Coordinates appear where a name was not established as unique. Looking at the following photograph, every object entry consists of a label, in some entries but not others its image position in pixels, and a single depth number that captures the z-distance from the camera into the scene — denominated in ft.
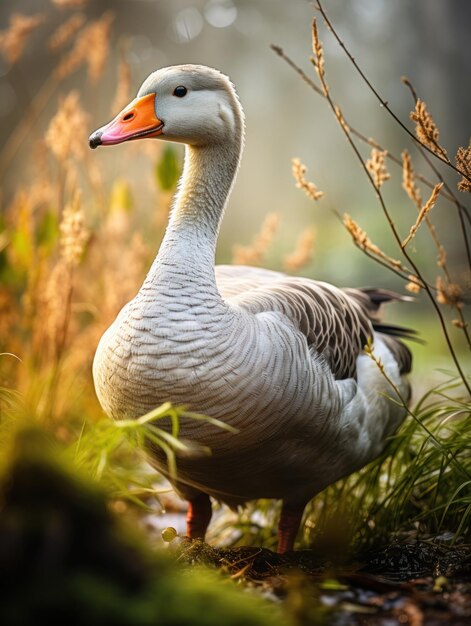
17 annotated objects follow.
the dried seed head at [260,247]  11.73
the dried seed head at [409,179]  7.33
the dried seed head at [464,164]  6.45
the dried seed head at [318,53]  6.76
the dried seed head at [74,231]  8.34
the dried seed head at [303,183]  7.23
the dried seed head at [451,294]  7.55
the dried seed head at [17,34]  10.66
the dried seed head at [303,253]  12.12
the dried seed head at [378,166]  6.88
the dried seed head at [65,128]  9.66
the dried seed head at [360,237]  7.14
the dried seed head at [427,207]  6.42
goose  6.16
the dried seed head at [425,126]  6.44
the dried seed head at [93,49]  11.11
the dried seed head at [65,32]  10.82
